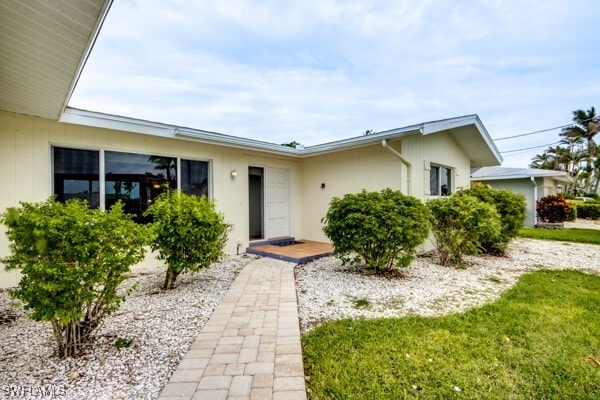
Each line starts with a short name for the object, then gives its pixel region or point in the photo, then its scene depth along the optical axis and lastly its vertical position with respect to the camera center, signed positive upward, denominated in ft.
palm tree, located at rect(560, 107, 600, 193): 99.81 +25.21
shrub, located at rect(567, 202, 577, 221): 52.04 -2.92
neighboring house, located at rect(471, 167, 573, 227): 44.09 +3.21
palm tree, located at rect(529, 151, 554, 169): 130.21 +19.47
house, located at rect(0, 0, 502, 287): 8.77 +3.60
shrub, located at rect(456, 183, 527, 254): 22.71 -1.01
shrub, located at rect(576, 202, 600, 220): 59.26 -2.60
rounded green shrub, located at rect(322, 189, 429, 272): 15.06 -1.50
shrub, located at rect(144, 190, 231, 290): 13.15 -1.48
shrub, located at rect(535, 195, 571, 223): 41.01 -1.57
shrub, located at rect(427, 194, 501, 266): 18.30 -1.63
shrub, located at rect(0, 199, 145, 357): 6.73 -1.45
